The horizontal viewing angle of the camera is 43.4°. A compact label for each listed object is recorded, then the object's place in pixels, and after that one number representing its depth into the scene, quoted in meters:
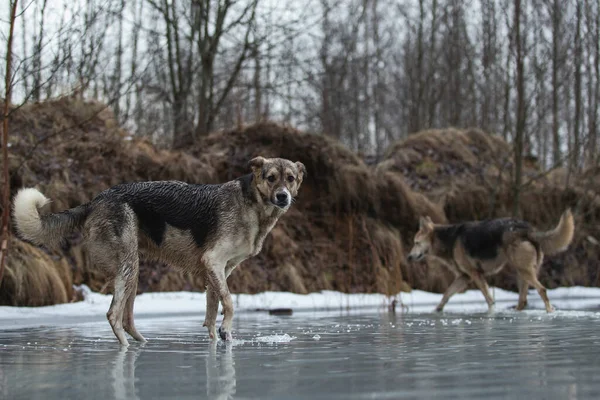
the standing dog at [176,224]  7.75
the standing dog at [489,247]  14.20
